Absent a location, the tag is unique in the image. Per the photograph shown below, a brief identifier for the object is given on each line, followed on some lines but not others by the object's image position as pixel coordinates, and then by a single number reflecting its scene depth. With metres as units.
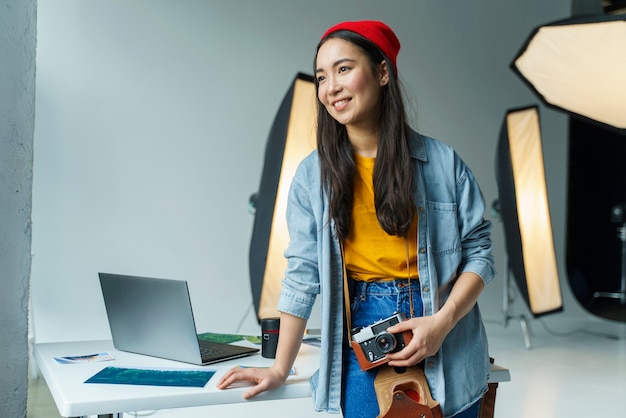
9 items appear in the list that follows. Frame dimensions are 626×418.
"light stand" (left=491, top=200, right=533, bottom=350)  5.23
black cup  1.82
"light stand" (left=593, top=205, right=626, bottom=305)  5.98
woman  1.36
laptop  1.64
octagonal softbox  2.85
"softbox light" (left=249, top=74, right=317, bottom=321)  3.32
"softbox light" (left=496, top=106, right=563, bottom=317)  4.86
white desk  1.36
